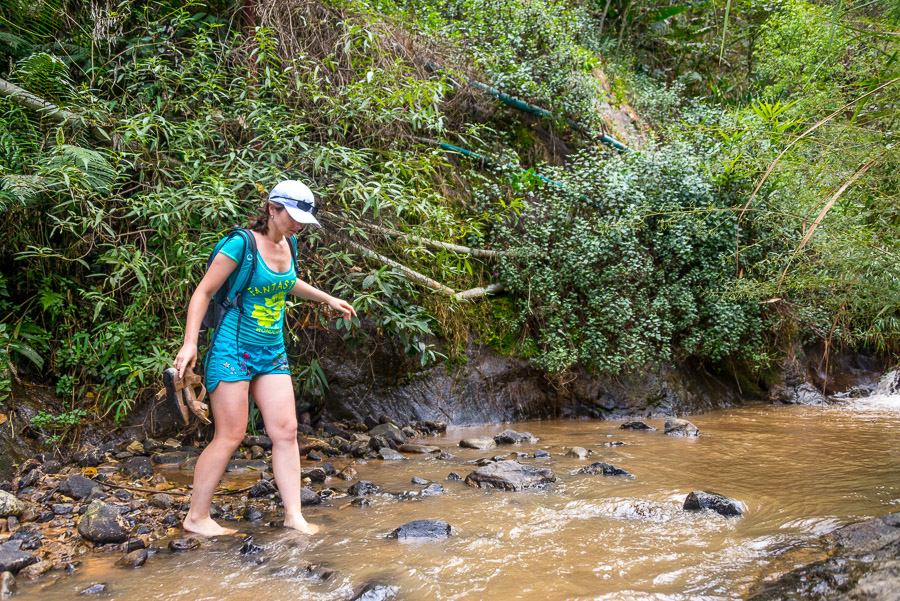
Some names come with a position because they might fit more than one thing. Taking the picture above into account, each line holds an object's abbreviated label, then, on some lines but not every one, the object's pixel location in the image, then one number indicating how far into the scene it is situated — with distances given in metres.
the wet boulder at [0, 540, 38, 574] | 2.42
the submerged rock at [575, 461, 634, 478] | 4.05
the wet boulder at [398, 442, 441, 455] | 4.91
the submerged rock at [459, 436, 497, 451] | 5.11
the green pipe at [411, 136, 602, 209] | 7.00
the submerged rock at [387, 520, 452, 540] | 2.82
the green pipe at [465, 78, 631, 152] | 8.05
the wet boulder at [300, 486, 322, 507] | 3.50
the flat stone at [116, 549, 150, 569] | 2.55
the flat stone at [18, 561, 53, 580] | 2.42
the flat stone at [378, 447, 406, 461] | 4.73
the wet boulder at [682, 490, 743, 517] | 3.08
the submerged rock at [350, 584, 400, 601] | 2.14
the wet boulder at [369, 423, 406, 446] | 5.22
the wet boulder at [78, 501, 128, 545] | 2.81
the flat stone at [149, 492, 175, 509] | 3.34
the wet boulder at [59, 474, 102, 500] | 3.40
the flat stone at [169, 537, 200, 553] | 2.74
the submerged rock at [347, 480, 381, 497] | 3.69
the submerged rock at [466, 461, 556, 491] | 3.75
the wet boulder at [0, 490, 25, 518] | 2.97
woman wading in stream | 2.94
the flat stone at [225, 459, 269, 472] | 4.25
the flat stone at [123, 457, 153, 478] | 3.85
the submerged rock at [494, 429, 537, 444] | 5.33
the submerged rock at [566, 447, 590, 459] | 4.70
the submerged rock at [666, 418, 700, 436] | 5.74
